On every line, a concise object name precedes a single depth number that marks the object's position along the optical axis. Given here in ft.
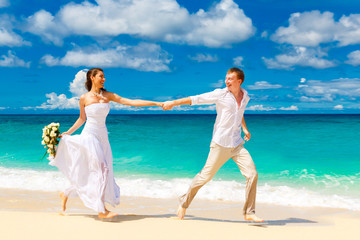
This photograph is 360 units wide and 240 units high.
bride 16.98
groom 16.66
